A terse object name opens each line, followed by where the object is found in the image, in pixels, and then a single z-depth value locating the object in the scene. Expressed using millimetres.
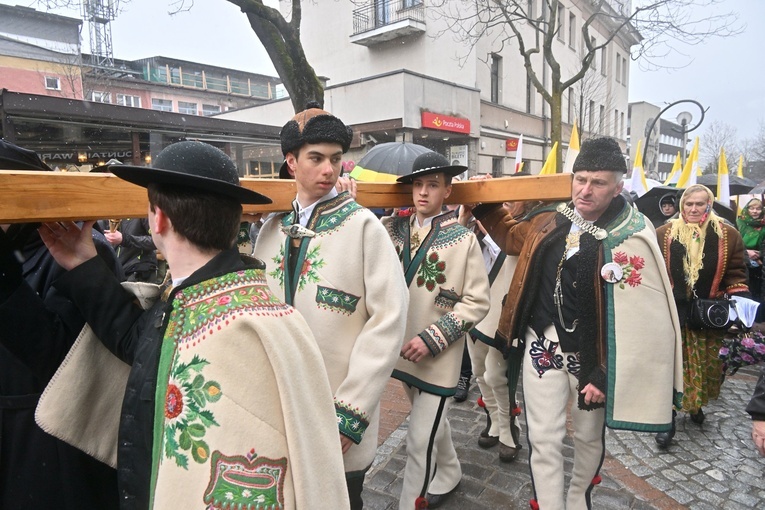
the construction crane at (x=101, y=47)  27156
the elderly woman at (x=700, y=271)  4168
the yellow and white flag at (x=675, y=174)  7644
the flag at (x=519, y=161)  4884
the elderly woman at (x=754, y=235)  6535
